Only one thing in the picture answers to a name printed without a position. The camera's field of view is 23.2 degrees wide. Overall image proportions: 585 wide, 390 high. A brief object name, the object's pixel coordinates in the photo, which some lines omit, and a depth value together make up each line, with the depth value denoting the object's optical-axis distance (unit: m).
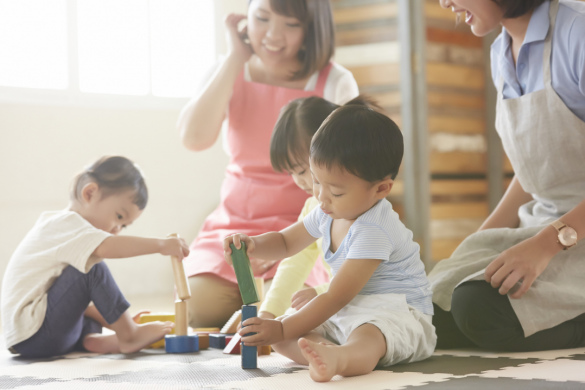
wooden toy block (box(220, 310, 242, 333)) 2.77
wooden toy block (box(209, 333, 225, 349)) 2.65
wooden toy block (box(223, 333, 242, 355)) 2.53
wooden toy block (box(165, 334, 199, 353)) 2.58
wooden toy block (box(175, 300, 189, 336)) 2.63
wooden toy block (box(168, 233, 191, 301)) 2.61
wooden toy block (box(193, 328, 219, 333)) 2.81
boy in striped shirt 2.25
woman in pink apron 3.01
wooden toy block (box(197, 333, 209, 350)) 2.62
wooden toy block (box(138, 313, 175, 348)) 2.79
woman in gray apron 2.43
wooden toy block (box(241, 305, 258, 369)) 2.31
